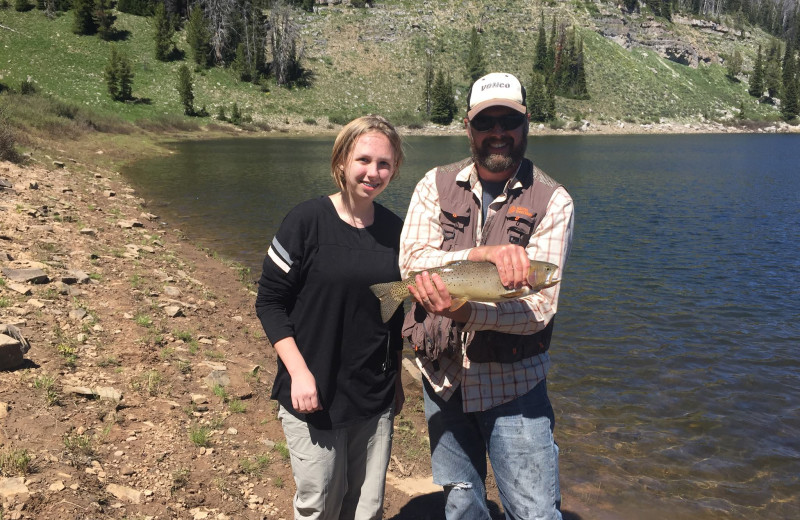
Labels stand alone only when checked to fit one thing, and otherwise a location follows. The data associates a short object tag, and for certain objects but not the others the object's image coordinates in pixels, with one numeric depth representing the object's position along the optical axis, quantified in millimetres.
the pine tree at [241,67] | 91500
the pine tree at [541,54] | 130875
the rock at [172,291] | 10250
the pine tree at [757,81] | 155500
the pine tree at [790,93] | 146000
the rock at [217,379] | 6996
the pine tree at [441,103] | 101062
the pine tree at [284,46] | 94875
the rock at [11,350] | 5668
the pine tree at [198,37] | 88062
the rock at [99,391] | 5789
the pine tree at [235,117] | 73375
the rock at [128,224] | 15595
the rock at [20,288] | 7977
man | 3232
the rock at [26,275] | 8344
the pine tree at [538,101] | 113250
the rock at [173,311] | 9133
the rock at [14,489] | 4008
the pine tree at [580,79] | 128875
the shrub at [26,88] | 51406
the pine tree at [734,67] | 166250
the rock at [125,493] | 4480
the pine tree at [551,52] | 128875
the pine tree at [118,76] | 67500
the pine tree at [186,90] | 70562
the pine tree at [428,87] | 105069
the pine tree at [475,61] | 118312
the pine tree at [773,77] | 158500
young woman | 3568
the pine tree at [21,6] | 84375
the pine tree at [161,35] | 85062
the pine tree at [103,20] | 84438
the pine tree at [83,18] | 82375
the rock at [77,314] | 7707
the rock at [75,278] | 9133
